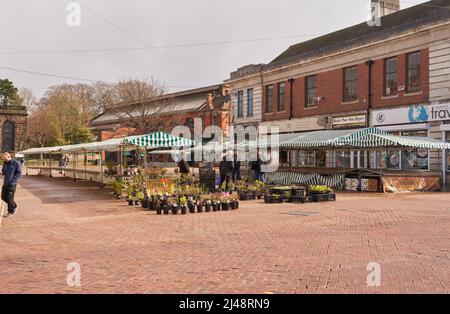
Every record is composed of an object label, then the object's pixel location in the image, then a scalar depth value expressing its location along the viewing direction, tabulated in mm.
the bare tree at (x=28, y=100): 88062
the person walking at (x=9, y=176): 12461
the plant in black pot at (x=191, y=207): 13594
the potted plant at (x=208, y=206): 13838
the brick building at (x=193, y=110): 56556
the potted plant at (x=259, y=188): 17844
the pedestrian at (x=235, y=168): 23469
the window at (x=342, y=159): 31047
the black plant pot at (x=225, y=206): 14219
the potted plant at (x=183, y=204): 13367
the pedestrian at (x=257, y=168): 24672
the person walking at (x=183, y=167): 20734
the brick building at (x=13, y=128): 78625
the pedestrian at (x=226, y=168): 20531
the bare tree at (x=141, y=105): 50562
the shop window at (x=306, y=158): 34566
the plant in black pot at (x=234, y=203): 14367
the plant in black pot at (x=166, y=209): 13281
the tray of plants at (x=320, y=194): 16641
